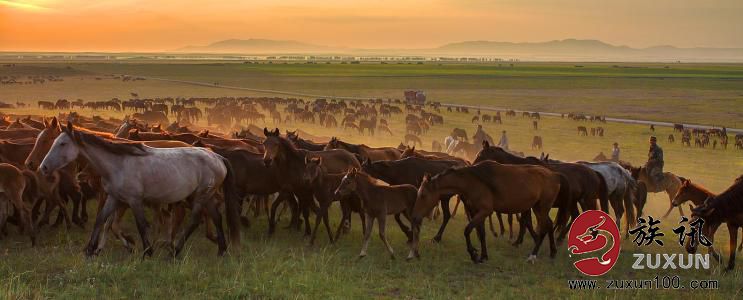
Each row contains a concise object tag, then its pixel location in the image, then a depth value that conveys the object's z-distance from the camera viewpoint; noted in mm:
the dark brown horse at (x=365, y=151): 15195
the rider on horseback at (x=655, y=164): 17438
